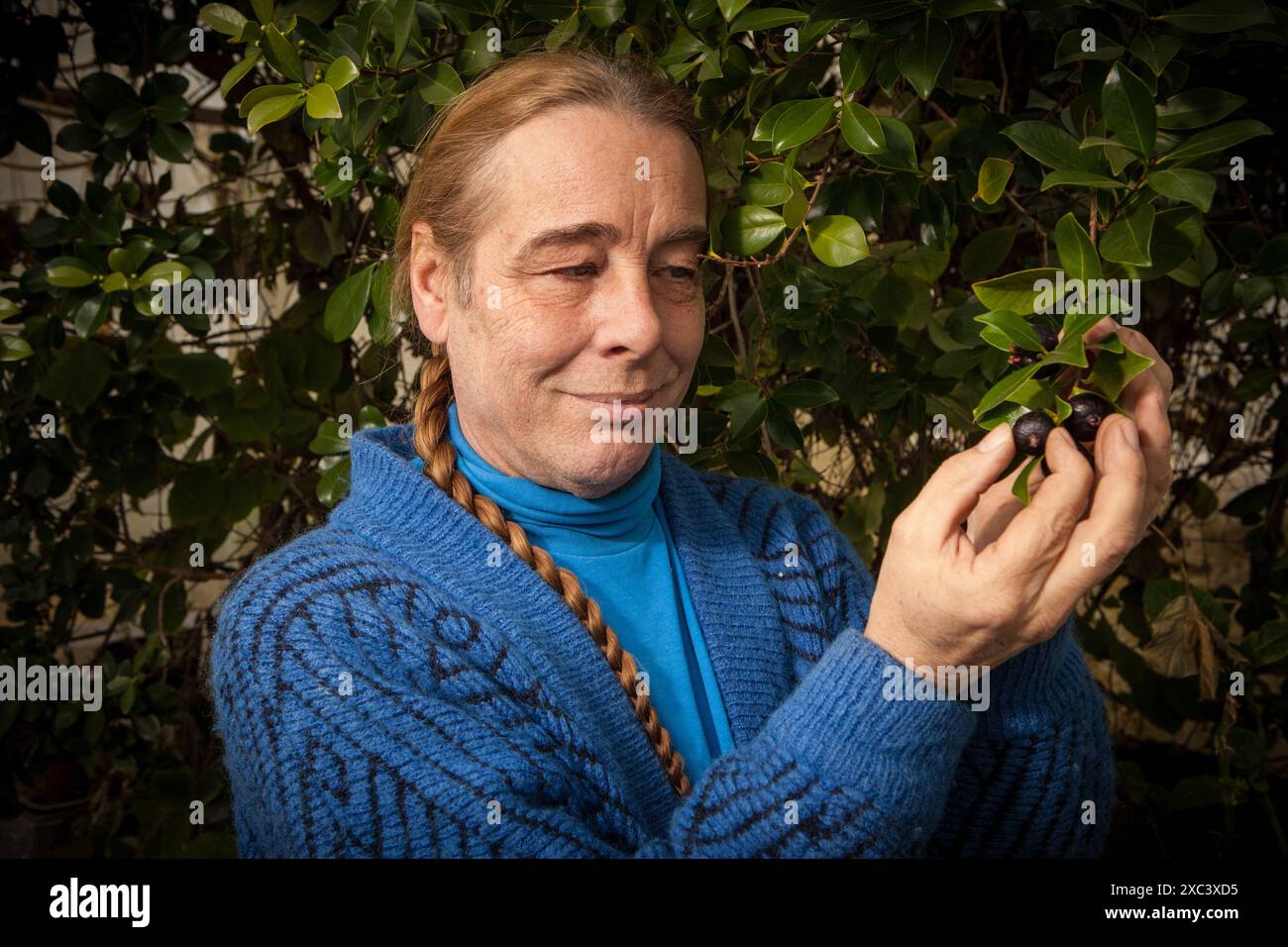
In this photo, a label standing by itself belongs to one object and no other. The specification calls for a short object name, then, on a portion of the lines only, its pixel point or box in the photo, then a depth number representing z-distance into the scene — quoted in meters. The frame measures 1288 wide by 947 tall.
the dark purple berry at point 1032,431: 0.97
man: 0.99
